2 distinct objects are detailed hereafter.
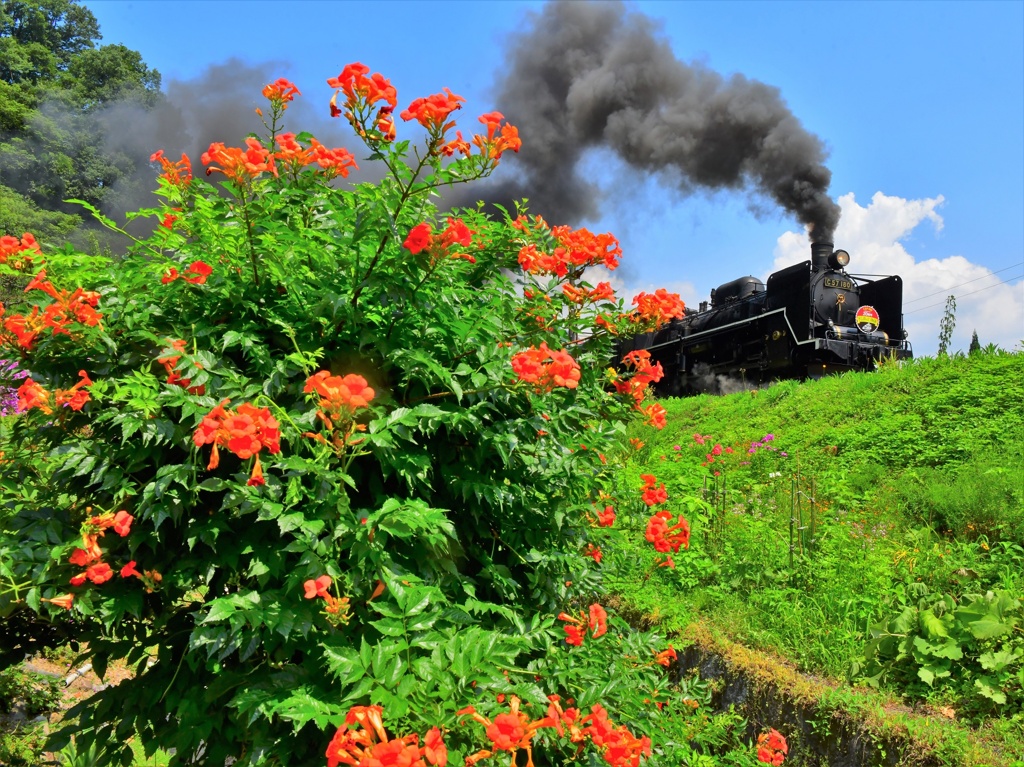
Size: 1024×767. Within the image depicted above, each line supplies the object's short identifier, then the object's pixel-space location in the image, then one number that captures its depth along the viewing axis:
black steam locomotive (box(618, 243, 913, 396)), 14.16
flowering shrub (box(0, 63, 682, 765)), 1.69
